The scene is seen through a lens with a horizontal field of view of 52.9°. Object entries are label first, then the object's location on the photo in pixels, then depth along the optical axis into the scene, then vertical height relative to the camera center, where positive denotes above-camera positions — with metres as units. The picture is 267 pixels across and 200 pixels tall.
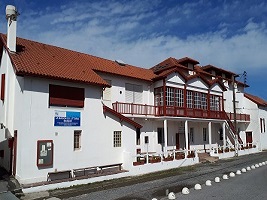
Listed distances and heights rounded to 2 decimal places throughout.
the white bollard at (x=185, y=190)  11.77 -2.75
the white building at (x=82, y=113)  13.94 +0.96
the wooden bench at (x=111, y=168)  16.35 -2.49
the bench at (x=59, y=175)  14.08 -2.53
